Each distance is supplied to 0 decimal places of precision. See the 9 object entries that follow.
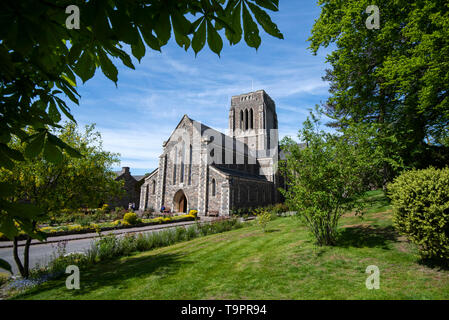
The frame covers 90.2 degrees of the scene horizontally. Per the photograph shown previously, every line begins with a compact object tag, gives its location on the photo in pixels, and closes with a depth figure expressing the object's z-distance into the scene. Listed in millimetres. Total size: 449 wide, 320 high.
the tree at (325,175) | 7273
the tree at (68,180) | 7496
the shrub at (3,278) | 7242
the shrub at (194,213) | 25194
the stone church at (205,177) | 26234
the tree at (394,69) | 8961
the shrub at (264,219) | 12220
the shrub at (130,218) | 19078
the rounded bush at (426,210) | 5258
